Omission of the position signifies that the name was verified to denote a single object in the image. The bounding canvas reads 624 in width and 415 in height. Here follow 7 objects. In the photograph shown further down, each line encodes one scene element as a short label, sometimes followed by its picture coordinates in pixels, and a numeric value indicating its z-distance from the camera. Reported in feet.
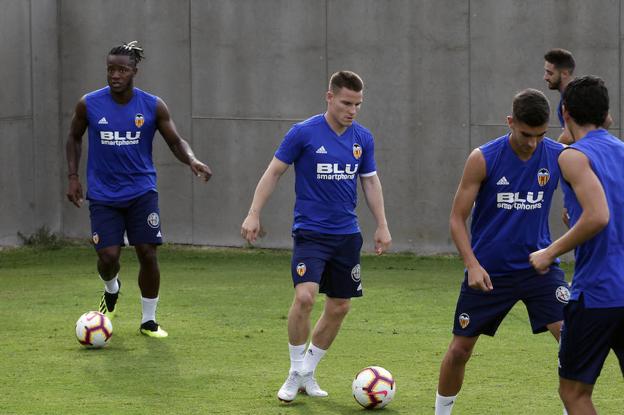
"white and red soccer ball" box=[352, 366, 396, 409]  50.42
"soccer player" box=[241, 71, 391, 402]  52.70
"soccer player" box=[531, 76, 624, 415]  36.58
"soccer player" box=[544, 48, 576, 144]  68.49
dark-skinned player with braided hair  67.51
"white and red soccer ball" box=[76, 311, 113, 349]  63.47
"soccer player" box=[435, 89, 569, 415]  44.45
